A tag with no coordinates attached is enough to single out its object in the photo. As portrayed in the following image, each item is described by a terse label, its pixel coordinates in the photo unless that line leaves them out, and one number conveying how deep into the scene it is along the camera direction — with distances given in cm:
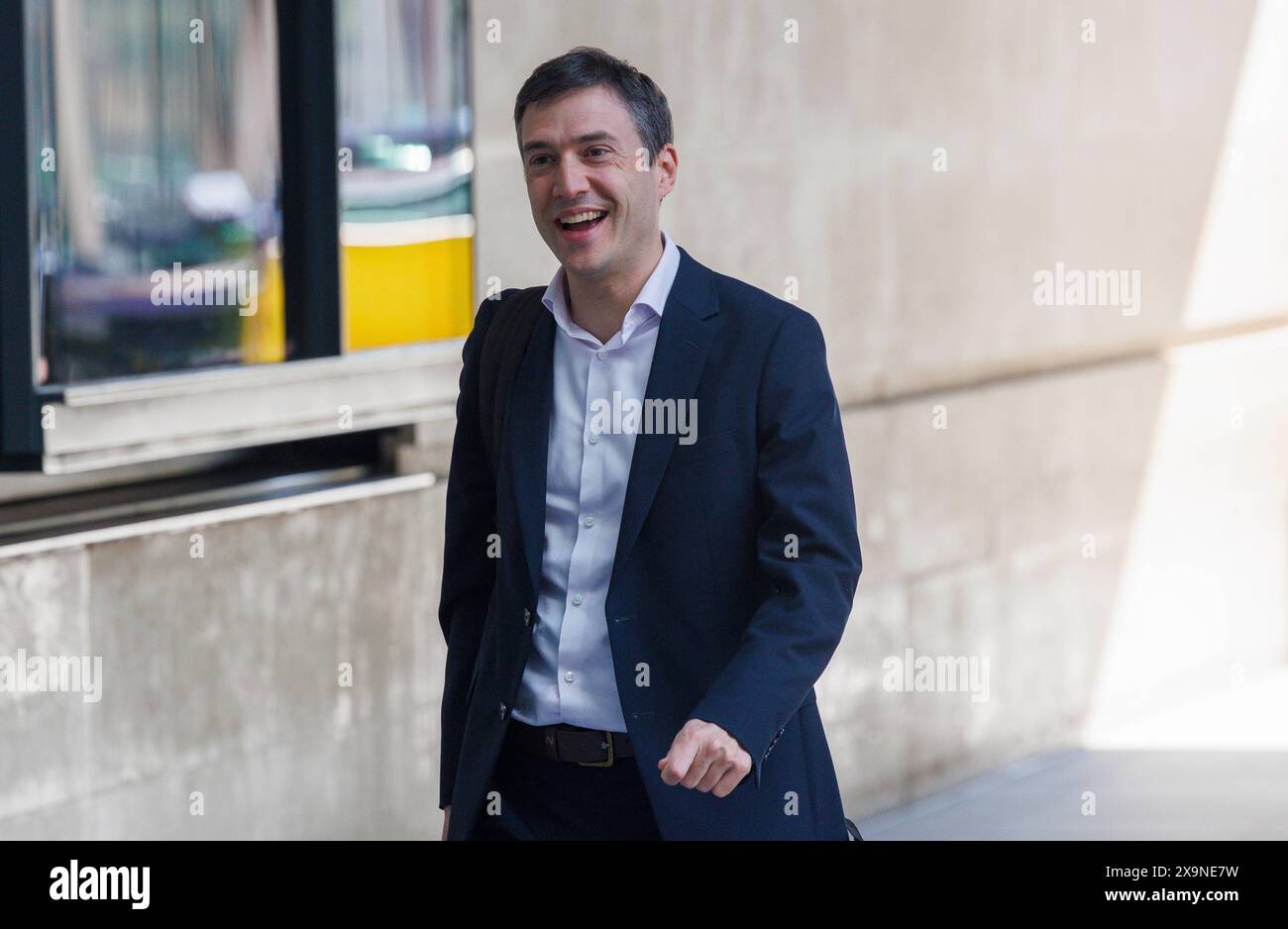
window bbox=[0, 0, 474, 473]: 962
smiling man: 581
